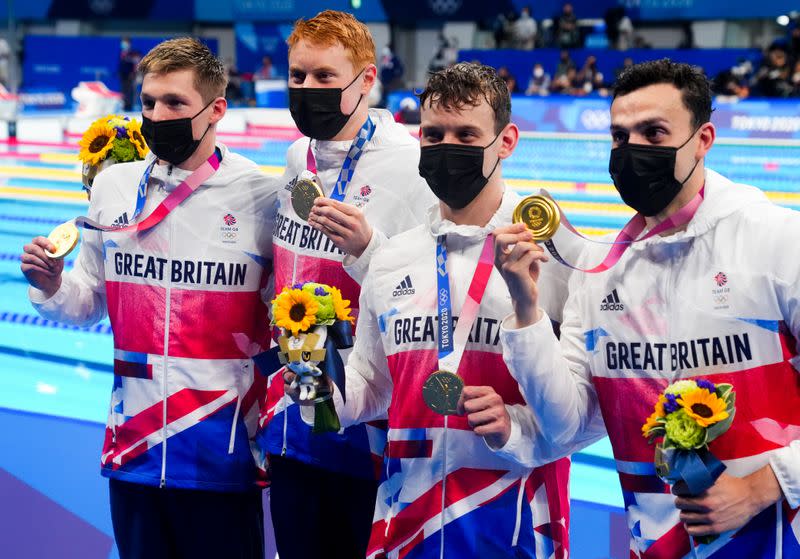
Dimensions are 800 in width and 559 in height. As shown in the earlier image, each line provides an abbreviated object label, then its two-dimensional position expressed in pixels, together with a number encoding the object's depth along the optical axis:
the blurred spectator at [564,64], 19.89
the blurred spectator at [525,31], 22.19
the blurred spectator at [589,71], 19.31
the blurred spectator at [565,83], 19.31
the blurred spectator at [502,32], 22.77
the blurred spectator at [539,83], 19.61
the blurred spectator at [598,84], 18.60
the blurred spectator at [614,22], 21.25
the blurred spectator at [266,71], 24.91
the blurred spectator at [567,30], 21.22
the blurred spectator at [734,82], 16.53
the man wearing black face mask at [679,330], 1.95
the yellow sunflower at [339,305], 2.23
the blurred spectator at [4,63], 24.35
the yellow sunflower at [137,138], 3.21
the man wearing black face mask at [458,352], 2.20
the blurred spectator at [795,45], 17.66
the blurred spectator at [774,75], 16.47
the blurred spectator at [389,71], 22.89
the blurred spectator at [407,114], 14.61
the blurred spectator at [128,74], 22.78
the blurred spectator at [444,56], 23.06
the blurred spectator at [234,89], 22.89
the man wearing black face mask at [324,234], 2.71
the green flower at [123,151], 3.17
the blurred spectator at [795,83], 16.25
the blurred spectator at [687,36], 21.46
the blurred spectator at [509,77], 19.72
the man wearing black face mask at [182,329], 2.78
